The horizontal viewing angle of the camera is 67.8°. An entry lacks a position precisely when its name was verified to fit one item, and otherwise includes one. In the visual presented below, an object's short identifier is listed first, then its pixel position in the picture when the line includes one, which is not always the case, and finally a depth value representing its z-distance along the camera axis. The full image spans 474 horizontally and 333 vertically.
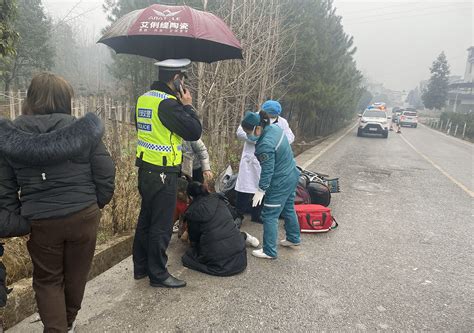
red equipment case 4.81
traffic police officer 2.82
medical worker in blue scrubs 3.71
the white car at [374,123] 20.52
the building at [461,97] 55.74
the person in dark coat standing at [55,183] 1.98
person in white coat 4.84
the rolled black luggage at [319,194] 5.68
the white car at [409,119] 34.25
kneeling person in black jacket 3.49
